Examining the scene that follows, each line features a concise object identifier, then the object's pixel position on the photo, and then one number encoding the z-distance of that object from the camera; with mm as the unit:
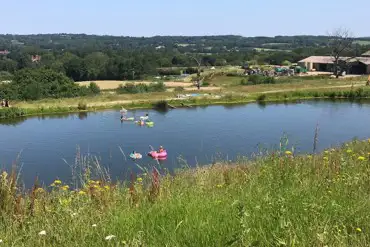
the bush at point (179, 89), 45781
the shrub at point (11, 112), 33406
